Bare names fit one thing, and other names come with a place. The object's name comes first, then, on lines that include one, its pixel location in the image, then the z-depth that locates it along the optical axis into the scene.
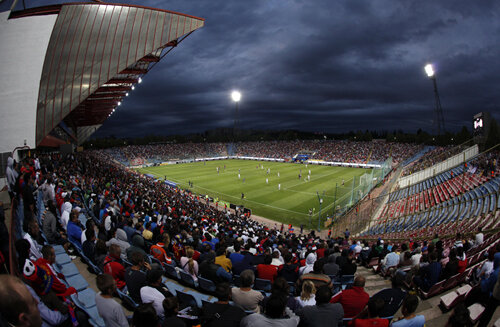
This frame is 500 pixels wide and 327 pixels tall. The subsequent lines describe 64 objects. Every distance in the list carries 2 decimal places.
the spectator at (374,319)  3.40
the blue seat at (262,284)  5.94
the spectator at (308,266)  6.16
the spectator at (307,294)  4.26
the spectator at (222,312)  3.32
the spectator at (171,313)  3.07
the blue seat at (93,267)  5.78
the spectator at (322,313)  3.32
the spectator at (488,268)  5.19
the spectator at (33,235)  4.96
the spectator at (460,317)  3.23
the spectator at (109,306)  3.43
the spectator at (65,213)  7.87
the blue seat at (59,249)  7.13
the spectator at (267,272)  6.05
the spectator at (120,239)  6.42
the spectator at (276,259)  6.69
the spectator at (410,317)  3.40
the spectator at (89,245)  6.00
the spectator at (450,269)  5.83
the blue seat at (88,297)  4.90
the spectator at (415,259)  7.33
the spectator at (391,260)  7.92
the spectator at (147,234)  7.84
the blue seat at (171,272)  6.55
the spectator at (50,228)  6.94
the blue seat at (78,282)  5.61
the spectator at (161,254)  6.74
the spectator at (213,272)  5.61
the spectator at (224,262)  6.20
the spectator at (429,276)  6.02
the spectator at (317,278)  4.86
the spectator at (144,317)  2.87
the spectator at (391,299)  4.07
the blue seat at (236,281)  6.28
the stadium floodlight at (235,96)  77.19
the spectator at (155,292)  3.96
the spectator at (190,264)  6.07
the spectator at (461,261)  6.03
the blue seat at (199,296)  5.62
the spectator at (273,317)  3.07
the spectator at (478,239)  8.22
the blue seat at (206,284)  5.68
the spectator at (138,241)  7.04
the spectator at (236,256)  6.88
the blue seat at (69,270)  6.13
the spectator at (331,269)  6.40
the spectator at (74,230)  6.82
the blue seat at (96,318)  3.67
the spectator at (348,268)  6.57
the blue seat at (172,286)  5.91
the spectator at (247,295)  4.13
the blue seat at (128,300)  4.49
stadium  3.56
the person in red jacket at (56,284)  3.76
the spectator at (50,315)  3.15
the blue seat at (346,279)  6.60
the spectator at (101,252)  5.47
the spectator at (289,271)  5.99
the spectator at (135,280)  4.29
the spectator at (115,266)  4.92
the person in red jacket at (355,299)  4.20
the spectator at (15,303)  2.02
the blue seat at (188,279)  6.14
